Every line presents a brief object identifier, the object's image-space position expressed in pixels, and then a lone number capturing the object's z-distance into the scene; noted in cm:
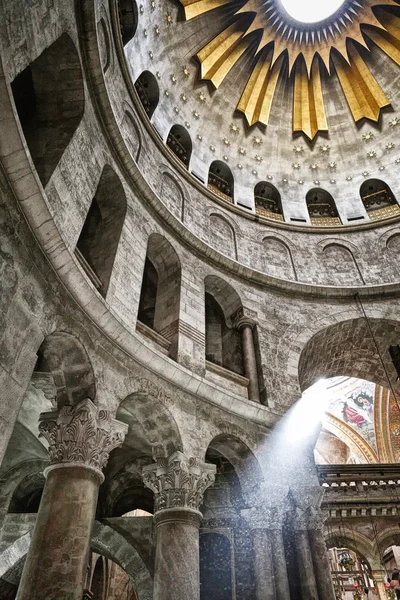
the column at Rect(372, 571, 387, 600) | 1253
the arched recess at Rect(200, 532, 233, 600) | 850
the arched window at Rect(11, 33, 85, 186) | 802
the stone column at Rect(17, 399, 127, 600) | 497
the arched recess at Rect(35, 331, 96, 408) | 659
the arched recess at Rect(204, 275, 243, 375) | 1133
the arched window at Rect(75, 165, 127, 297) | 885
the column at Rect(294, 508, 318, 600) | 744
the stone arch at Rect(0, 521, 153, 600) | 875
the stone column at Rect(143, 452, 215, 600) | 634
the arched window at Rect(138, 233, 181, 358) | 963
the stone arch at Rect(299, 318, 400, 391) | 1234
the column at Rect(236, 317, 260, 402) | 986
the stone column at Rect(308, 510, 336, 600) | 753
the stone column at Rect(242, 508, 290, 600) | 727
